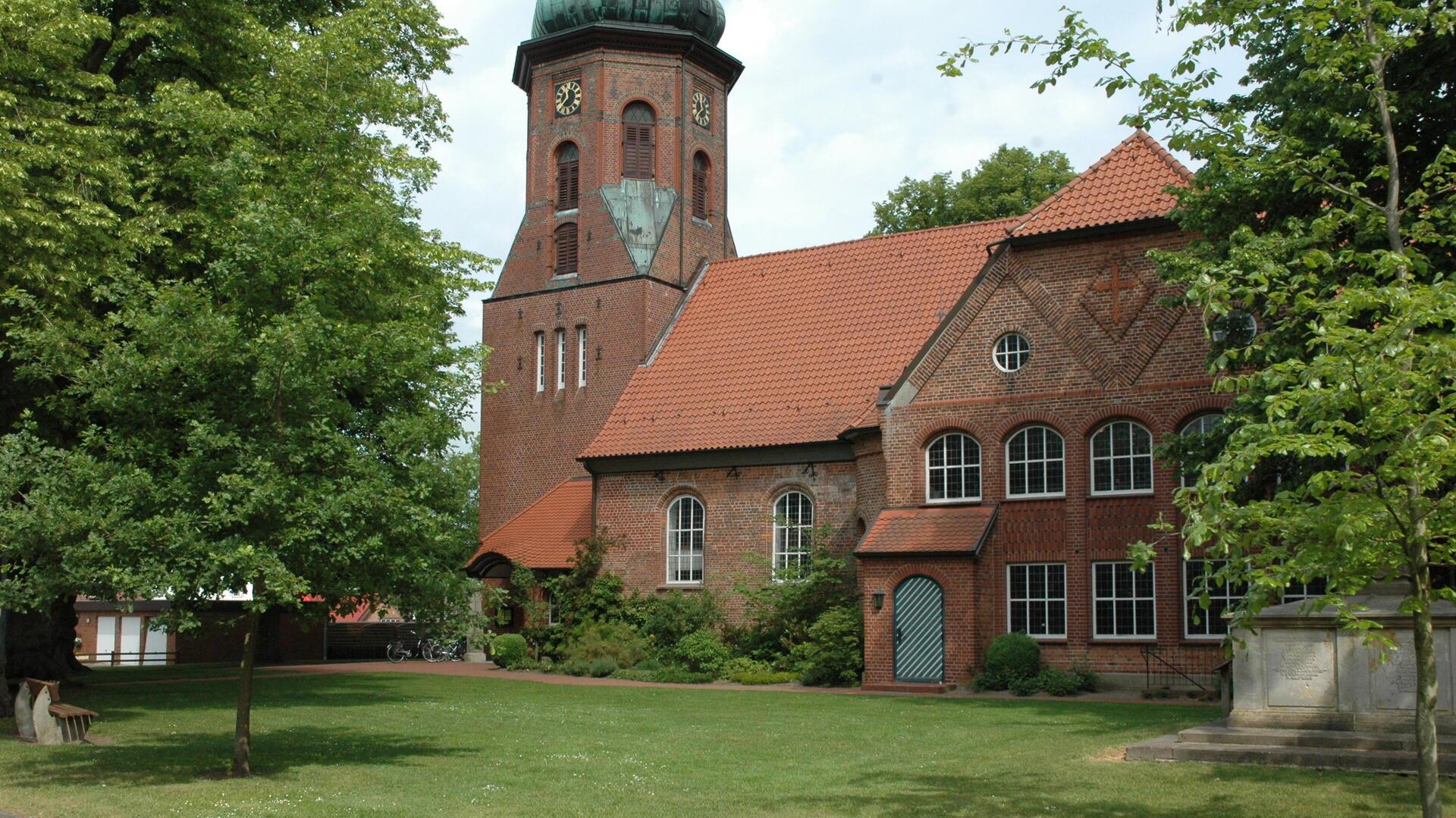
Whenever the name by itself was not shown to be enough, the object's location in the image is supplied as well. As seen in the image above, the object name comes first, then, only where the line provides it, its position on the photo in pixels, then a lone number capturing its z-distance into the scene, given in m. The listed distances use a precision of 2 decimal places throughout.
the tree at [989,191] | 40.56
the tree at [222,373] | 12.57
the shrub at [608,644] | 30.31
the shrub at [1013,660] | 24.25
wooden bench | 16.20
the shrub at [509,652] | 32.09
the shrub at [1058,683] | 23.66
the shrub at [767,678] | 27.56
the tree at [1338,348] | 7.98
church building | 24.77
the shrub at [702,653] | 28.98
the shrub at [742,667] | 28.19
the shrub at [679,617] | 30.42
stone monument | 13.54
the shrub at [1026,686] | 23.86
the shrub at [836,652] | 26.67
